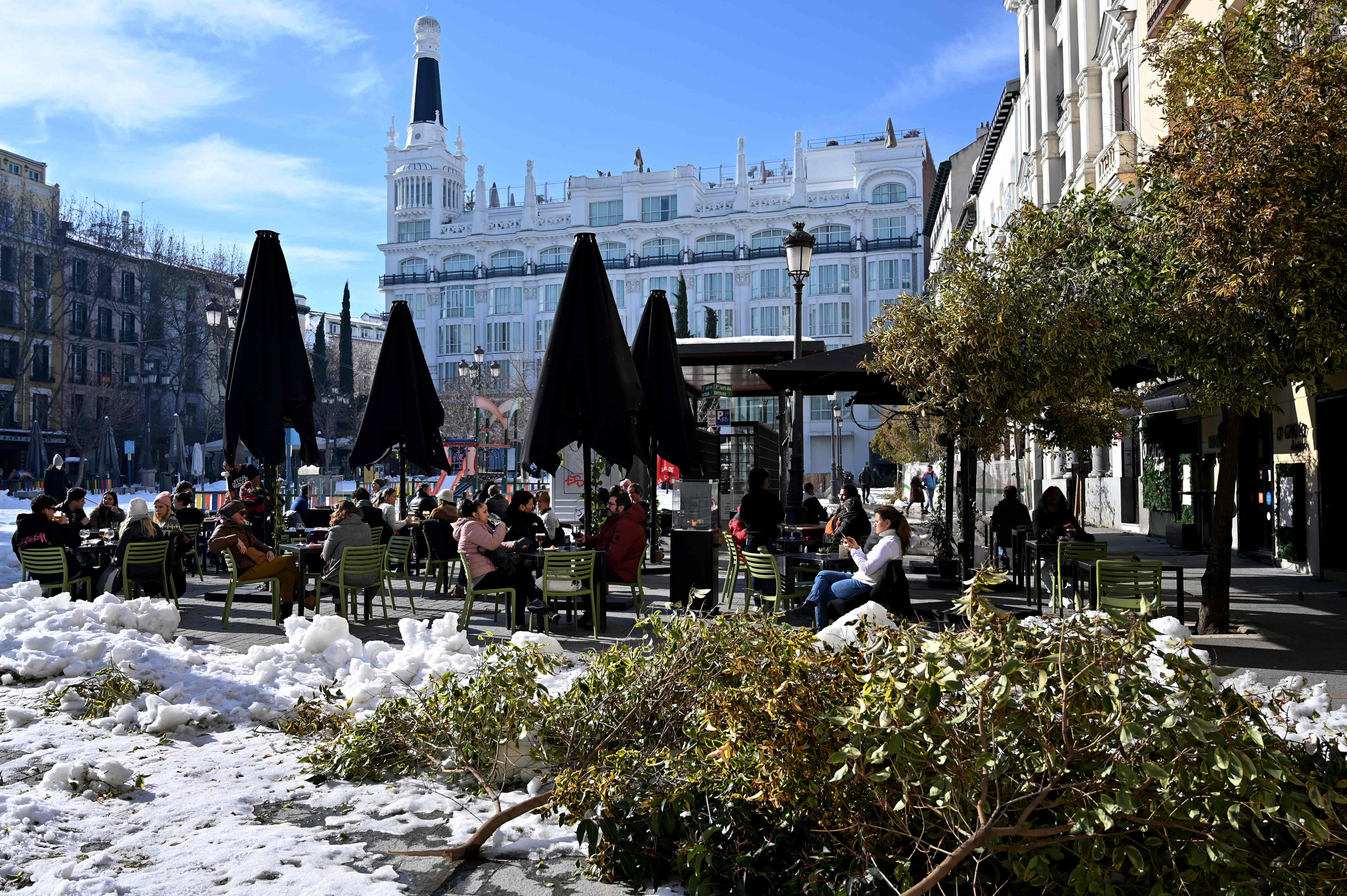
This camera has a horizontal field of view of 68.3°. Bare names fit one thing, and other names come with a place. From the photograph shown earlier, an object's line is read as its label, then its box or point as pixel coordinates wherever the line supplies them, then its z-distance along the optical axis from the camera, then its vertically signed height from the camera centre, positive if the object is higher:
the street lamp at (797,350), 15.04 +1.86
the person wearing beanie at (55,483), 25.75 -0.47
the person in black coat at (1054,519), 11.59 -0.57
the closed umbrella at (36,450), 46.00 +0.71
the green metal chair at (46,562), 10.05 -0.98
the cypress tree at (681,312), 67.81 +10.76
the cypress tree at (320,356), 67.69 +7.85
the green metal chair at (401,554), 10.79 -0.97
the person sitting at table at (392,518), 13.33 -0.69
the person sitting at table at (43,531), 10.30 -0.69
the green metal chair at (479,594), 9.02 -1.17
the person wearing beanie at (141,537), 10.01 -0.73
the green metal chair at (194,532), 13.29 -0.89
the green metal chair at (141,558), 9.90 -0.93
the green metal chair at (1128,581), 8.31 -0.93
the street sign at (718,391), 16.50 +1.32
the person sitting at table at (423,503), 15.15 -0.57
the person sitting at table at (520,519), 10.38 -0.54
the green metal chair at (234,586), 9.34 -1.14
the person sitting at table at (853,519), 9.55 -0.49
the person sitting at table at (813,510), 14.40 -0.58
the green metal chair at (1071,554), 9.44 -0.81
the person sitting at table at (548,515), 12.84 -0.64
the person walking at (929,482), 33.74 -0.41
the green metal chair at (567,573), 8.74 -0.93
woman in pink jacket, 9.17 -0.76
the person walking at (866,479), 43.11 -0.41
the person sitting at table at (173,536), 10.62 -0.76
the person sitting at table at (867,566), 7.61 -0.73
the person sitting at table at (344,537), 9.55 -0.68
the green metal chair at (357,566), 9.29 -0.94
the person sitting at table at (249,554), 9.48 -0.85
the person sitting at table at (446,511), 11.88 -0.52
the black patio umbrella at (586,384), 8.83 +0.76
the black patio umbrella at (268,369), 9.63 +0.97
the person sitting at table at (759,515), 11.16 -0.52
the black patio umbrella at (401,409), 12.15 +0.73
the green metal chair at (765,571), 8.62 -0.90
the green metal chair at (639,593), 9.55 -1.25
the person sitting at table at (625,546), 9.52 -0.75
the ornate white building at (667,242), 70.69 +17.59
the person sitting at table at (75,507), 11.62 -0.49
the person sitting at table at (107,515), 14.09 -0.71
